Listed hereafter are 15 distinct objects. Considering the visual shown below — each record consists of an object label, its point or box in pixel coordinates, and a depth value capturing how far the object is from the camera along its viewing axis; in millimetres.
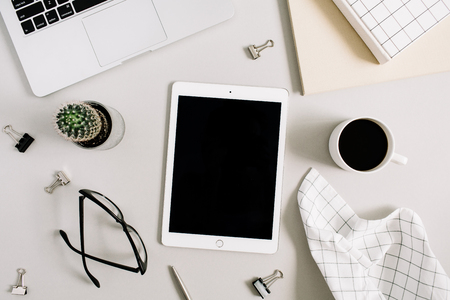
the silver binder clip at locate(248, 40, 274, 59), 557
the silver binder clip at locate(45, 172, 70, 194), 560
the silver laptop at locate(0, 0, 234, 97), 531
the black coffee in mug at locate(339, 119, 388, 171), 506
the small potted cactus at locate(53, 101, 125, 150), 435
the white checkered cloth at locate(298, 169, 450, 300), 531
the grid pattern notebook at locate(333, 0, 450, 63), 511
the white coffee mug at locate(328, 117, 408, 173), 491
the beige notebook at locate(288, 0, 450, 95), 543
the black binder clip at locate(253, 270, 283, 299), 550
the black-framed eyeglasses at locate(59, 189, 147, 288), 516
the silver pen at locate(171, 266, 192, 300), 553
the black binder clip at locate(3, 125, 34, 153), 556
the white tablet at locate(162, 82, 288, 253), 558
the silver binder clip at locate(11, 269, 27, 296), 557
